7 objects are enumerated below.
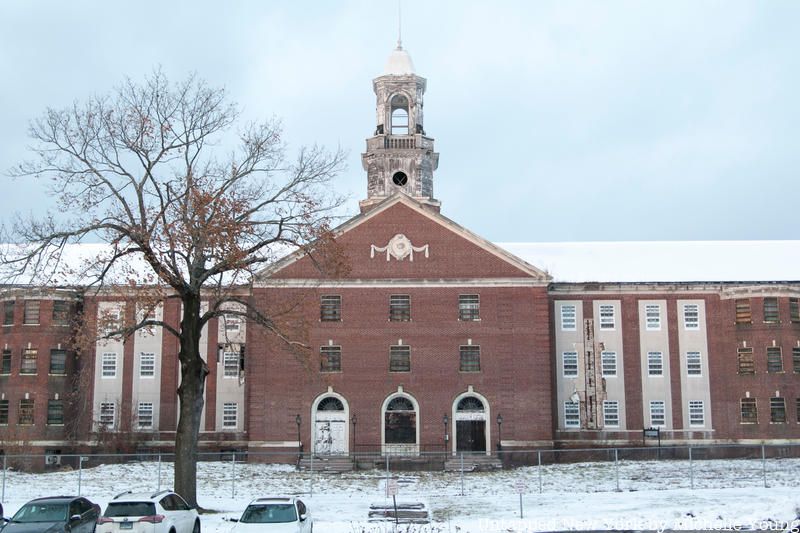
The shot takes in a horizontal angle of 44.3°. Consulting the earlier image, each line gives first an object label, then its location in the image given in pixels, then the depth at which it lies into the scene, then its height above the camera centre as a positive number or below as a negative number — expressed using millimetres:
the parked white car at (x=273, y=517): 24062 -2648
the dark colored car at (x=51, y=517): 24859 -2692
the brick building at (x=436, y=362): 51719 +2545
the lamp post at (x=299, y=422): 51125 -614
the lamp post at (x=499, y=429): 51128 -1074
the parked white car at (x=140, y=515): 23844 -2543
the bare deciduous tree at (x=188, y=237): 30688 +5508
